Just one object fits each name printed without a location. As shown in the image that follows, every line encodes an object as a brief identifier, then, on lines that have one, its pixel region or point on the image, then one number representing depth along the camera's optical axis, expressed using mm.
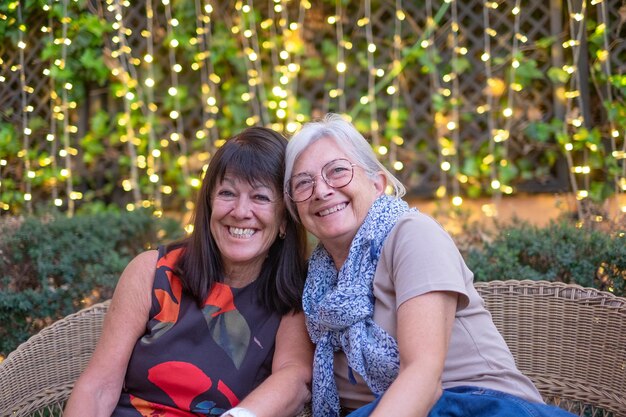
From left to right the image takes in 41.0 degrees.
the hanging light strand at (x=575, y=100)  4488
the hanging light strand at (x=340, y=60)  4855
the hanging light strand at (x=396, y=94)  4807
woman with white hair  2027
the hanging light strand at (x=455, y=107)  4754
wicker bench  2547
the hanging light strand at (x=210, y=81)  4977
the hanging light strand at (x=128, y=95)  4965
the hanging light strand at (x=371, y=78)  4828
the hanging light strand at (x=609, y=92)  4359
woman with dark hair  2430
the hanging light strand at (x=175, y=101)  4957
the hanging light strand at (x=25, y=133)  4996
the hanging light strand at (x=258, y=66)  4945
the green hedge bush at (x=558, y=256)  3330
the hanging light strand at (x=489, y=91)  4715
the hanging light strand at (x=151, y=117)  5020
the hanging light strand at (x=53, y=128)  4914
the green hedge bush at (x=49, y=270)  3668
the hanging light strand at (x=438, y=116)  4773
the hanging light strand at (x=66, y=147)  4945
